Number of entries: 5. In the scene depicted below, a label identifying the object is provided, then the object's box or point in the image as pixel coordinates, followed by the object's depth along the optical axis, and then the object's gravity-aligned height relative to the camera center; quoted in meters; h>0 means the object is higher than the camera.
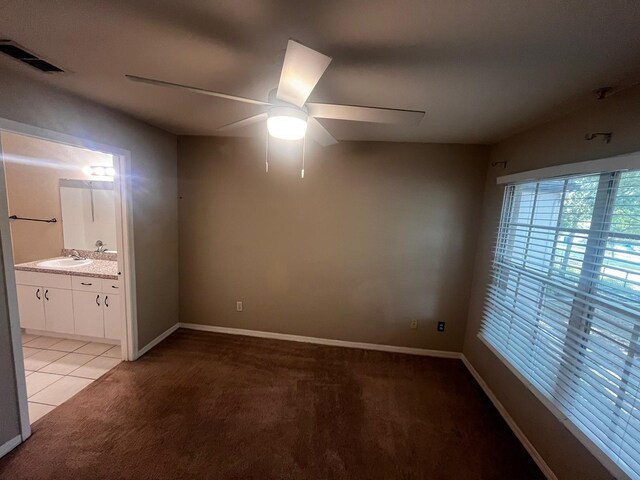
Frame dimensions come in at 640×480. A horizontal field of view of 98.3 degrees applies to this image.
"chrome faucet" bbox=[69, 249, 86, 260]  3.51 -0.75
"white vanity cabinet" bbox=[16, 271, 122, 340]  3.00 -1.20
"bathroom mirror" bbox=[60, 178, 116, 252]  3.42 -0.22
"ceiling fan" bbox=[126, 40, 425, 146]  1.09 +0.51
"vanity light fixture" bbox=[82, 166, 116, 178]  3.33 +0.31
